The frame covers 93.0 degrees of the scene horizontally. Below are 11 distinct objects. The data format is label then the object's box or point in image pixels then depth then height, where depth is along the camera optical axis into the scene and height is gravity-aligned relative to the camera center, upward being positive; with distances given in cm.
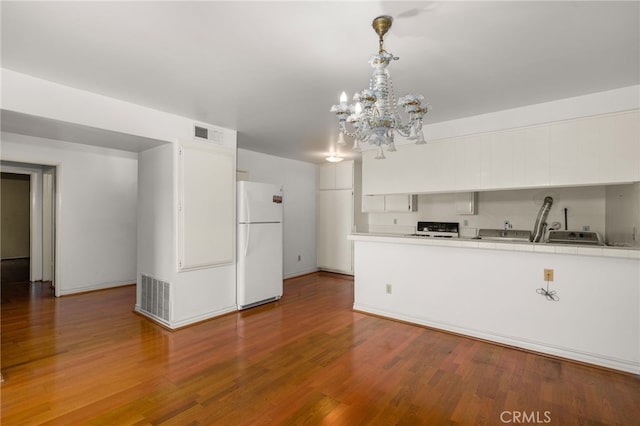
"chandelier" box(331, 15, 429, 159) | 183 +67
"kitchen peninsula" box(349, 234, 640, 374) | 265 -83
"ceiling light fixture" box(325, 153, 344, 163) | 560 +104
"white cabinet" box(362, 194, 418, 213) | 488 +17
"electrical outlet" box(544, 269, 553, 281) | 293 -59
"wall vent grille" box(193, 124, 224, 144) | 378 +102
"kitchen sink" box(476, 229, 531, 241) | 366 -26
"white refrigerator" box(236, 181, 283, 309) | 423 -44
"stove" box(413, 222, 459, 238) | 435 -23
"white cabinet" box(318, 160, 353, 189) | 638 +83
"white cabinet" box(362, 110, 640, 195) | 278 +60
